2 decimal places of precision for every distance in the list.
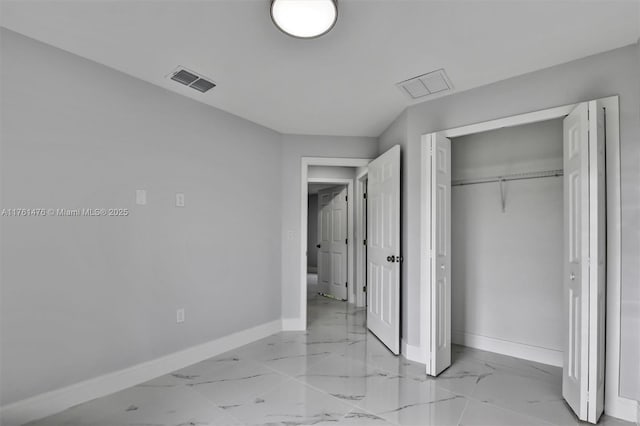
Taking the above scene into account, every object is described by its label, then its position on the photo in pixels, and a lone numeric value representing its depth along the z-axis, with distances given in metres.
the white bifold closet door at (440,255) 2.82
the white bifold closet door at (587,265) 2.11
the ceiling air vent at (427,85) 2.66
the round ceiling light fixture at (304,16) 1.67
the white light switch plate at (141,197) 2.73
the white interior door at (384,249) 3.35
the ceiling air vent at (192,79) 2.61
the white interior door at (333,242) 5.97
